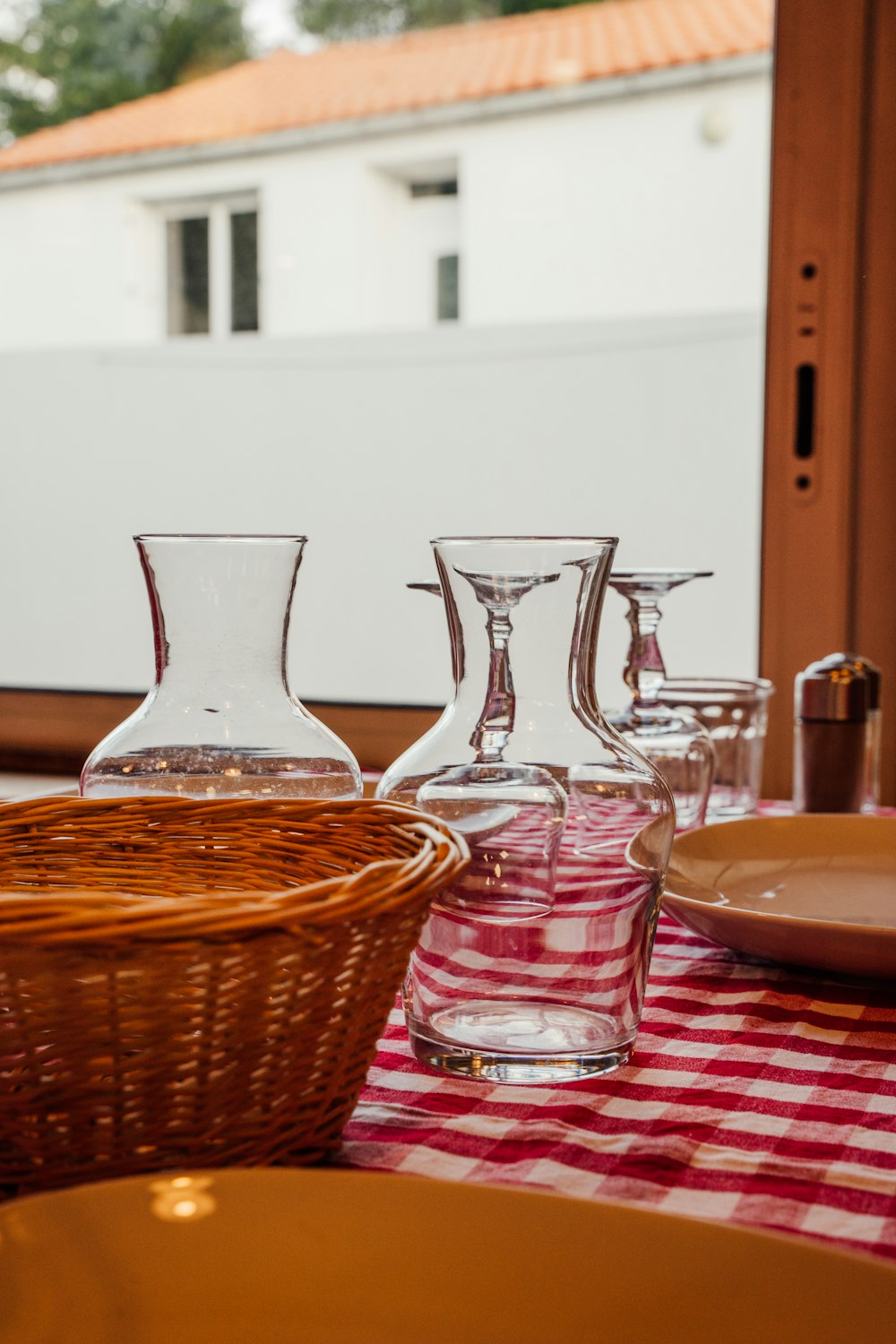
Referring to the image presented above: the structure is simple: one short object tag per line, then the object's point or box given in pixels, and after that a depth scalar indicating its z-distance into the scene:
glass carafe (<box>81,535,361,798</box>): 0.82
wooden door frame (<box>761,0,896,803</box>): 1.97
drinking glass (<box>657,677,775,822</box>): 1.47
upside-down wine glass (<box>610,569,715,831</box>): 1.24
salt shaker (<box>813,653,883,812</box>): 1.36
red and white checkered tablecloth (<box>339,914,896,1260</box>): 0.53
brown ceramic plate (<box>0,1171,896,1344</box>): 0.41
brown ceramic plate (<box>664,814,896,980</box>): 0.84
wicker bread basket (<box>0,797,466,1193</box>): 0.46
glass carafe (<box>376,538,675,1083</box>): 0.67
